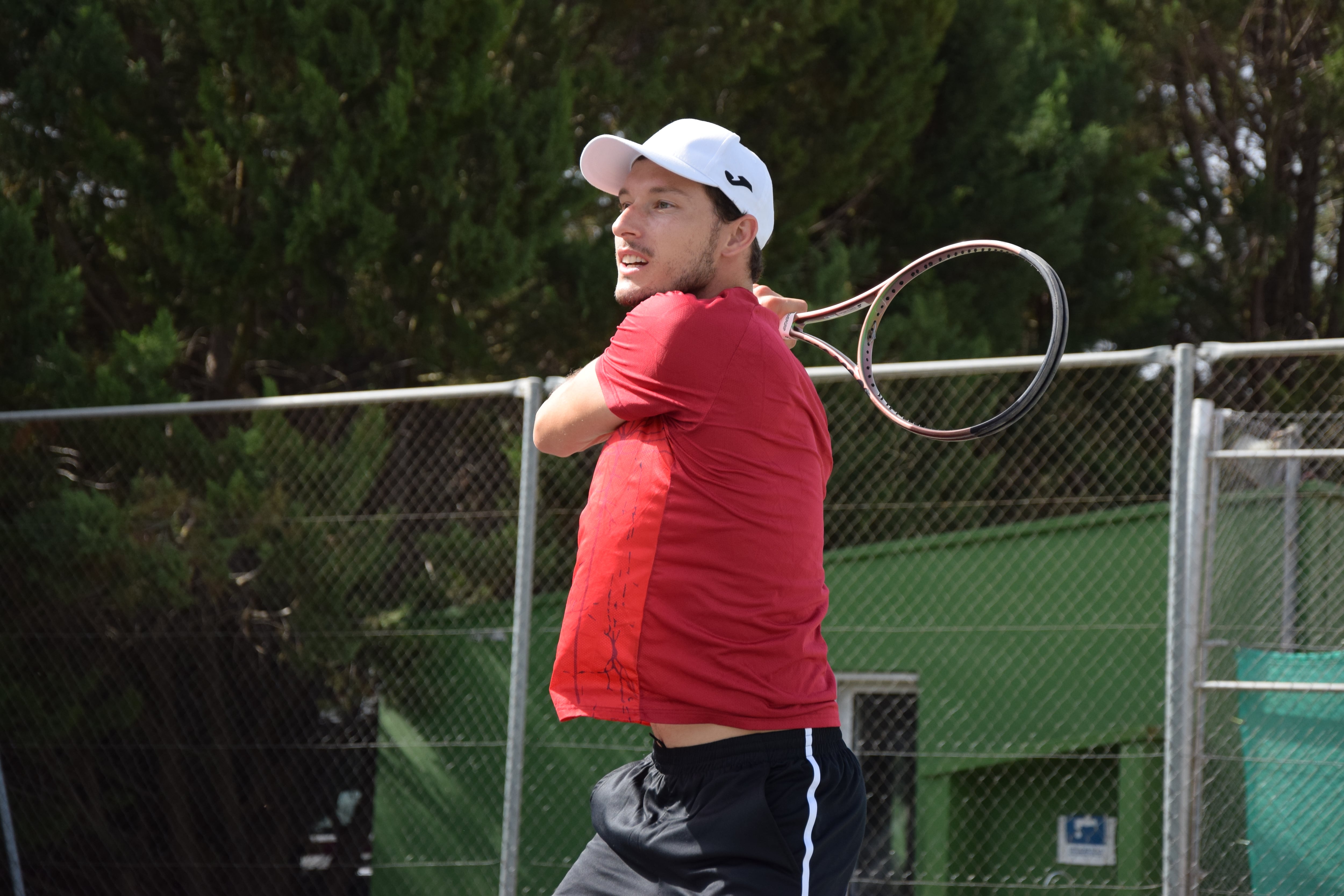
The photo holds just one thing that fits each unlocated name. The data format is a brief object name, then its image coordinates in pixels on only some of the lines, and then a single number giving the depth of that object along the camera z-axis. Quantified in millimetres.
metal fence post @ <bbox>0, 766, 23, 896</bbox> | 11672
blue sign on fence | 12320
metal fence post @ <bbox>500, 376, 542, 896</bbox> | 9992
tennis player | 4379
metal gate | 9180
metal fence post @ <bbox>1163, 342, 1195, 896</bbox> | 9125
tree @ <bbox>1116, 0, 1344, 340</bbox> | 25641
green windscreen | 9398
